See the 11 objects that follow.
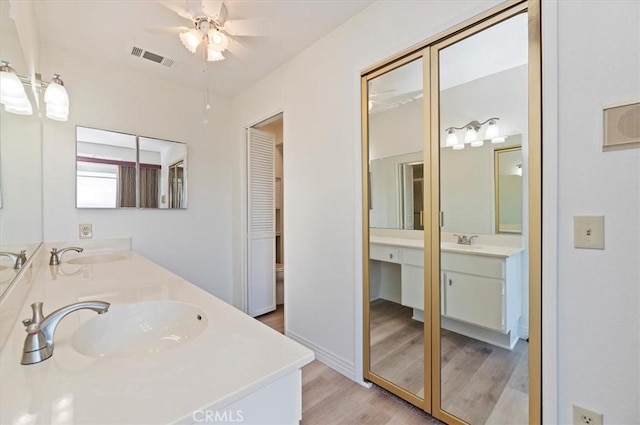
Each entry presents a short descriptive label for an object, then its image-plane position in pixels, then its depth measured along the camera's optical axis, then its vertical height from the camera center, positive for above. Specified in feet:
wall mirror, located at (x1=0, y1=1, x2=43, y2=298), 3.29 +0.68
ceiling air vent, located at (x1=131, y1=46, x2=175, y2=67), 7.10 +4.30
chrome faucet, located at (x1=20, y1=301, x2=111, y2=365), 2.10 -0.98
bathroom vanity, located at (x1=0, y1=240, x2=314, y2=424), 1.64 -1.18
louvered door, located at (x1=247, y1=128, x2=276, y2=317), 9.93 -0.36
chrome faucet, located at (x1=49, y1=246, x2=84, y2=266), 5.80 -0.98
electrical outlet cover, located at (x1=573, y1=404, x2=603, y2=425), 3.29 -2.56
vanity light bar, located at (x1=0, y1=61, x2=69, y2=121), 3.25 +1.84
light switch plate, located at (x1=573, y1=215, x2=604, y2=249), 3.31 -0.25
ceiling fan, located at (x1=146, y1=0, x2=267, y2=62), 5.33 +3.92
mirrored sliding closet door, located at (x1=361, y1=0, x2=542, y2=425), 4.09 -0.16
